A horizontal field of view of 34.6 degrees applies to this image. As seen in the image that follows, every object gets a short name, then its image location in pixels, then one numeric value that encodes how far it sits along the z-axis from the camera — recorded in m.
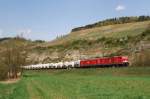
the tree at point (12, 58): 50.04
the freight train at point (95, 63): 43.61
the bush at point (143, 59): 39.42
